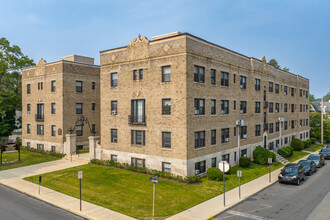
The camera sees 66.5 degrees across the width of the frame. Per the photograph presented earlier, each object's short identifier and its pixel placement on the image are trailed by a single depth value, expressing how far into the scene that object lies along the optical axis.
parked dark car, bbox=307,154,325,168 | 30.83
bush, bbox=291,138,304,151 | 42.88
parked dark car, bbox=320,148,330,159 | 37.37
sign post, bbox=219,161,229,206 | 16.63
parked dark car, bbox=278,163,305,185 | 22.59
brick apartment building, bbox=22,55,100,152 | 35.81
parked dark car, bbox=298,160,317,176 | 26.28
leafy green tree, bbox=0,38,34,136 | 43.72
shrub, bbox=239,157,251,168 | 28.48
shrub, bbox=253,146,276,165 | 30.58
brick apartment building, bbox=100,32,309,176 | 22.92
